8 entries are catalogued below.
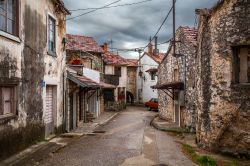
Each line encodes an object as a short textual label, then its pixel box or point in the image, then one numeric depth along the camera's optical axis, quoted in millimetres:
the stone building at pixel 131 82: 50312
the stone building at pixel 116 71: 40612
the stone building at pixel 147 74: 47312
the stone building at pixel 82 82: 17641
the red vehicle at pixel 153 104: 38469
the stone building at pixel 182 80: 17547
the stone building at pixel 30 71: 9883
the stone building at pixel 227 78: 10711
